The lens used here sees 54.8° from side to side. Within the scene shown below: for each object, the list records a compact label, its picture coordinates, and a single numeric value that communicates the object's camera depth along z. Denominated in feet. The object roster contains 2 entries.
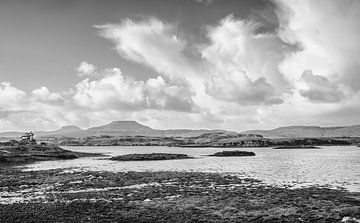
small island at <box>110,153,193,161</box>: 342.64
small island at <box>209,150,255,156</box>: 416.05
